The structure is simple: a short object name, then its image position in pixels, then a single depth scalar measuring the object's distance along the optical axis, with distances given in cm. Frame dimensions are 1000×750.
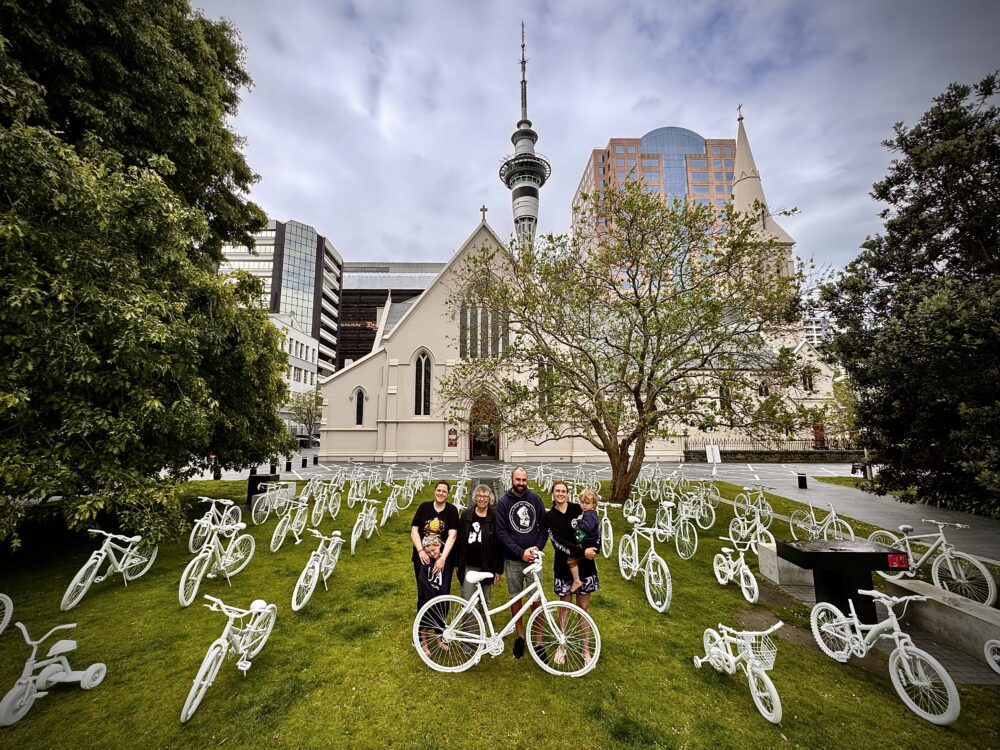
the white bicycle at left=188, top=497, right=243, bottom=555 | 718
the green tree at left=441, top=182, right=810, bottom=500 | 1045
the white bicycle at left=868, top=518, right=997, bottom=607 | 561
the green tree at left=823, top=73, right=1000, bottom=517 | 490
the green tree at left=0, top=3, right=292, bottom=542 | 492
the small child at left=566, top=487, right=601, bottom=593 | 447
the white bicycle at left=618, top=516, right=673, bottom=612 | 575
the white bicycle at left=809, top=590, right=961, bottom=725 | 358
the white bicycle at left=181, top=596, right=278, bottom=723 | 354
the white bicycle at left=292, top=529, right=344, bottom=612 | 560
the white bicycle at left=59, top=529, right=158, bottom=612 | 567
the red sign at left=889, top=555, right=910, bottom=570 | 498
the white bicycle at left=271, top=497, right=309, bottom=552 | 835
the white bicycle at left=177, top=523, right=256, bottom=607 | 585
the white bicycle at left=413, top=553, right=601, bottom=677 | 407
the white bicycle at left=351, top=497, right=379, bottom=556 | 827
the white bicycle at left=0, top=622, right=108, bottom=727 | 344
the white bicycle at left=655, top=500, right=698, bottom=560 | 802
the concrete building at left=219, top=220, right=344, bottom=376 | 6631
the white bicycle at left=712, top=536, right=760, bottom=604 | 614
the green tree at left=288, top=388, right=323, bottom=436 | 4816
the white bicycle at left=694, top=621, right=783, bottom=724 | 361
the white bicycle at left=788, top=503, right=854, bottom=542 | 782
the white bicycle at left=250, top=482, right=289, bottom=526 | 1055
